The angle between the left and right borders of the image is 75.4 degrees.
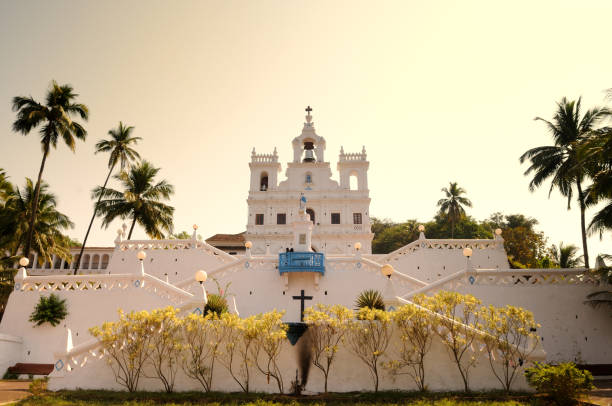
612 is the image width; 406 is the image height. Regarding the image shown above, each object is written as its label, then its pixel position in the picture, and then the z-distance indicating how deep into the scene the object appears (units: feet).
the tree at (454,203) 140.26
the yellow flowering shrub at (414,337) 33.76
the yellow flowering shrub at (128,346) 34.32
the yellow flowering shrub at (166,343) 34.47
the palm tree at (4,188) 82.07
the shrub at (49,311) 51.86
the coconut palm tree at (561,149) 70.85
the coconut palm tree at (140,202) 98.17
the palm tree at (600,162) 41.73
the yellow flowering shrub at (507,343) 32.58
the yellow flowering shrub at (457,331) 33.60
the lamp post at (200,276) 37.55
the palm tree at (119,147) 98.53
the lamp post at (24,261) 53.25
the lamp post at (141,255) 50.85
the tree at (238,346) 33.68
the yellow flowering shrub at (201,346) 34.32
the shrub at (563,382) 26.18
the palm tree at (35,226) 82.38
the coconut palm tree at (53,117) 75.36
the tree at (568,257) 89.10
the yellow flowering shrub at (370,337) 33.94
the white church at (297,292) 34.65
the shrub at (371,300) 45.96
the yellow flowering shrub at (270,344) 33.55
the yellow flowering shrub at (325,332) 34.09
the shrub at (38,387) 31.86
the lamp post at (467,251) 48.10
